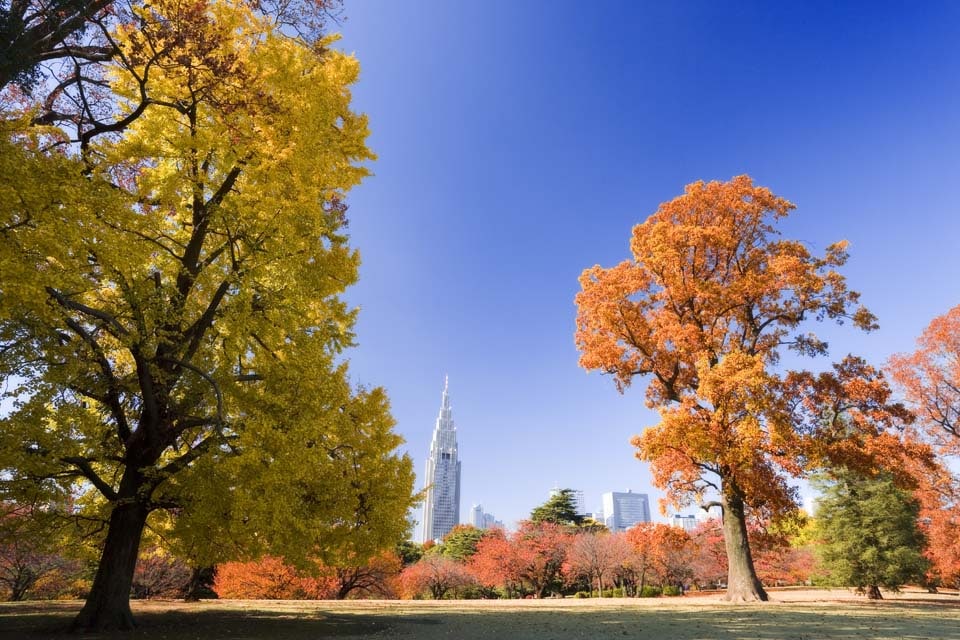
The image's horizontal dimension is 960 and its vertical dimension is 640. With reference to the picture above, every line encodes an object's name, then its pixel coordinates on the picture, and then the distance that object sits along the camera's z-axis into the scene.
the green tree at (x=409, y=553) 47.22
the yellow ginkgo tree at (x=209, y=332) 8.80
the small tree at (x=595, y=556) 37.38
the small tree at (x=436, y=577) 37.28
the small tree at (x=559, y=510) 46.81
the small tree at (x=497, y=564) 38.19
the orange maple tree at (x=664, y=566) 38.28
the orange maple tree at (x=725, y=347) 13.75
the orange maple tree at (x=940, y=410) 20.08
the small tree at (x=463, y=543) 46.19
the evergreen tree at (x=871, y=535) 23.36
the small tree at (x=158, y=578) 24.41
